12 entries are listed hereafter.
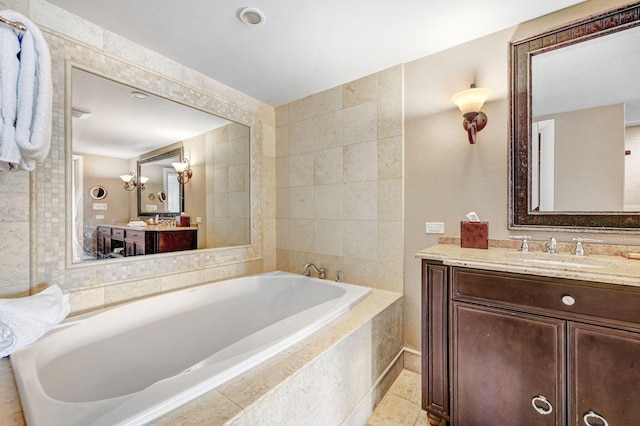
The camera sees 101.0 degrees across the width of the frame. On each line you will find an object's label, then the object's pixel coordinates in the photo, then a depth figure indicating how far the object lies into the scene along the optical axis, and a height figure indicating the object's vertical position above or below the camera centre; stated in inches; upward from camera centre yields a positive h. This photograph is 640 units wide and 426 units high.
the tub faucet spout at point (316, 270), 94.7 -21.4
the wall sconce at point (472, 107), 64.5 +25.9
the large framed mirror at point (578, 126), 52.7 +18.4
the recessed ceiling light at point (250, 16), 60.2 +46.1
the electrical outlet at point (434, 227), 74.4 -4.6
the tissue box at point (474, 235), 65.6 -6.0
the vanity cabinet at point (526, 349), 39.0 -23.7
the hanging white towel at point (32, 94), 44.1 +20.5
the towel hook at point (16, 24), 42.3 +31.0
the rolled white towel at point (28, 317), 43.4 -18.5
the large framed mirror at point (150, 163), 63.9 +15.1
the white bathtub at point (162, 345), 32.6 -25.4
